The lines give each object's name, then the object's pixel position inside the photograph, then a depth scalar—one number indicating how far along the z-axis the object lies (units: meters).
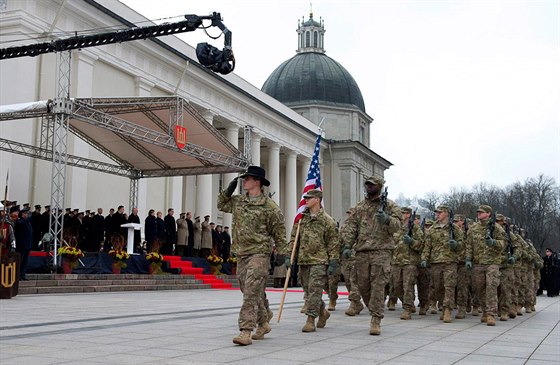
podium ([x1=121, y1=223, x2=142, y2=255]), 22.23
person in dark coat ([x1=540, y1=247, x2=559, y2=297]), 26.69
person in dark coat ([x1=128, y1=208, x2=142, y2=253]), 22.83
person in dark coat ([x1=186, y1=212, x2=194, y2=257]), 25.67
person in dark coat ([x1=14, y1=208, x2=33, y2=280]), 15.77
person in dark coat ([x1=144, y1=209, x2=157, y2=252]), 23.36
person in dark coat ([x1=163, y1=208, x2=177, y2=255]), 24.25
